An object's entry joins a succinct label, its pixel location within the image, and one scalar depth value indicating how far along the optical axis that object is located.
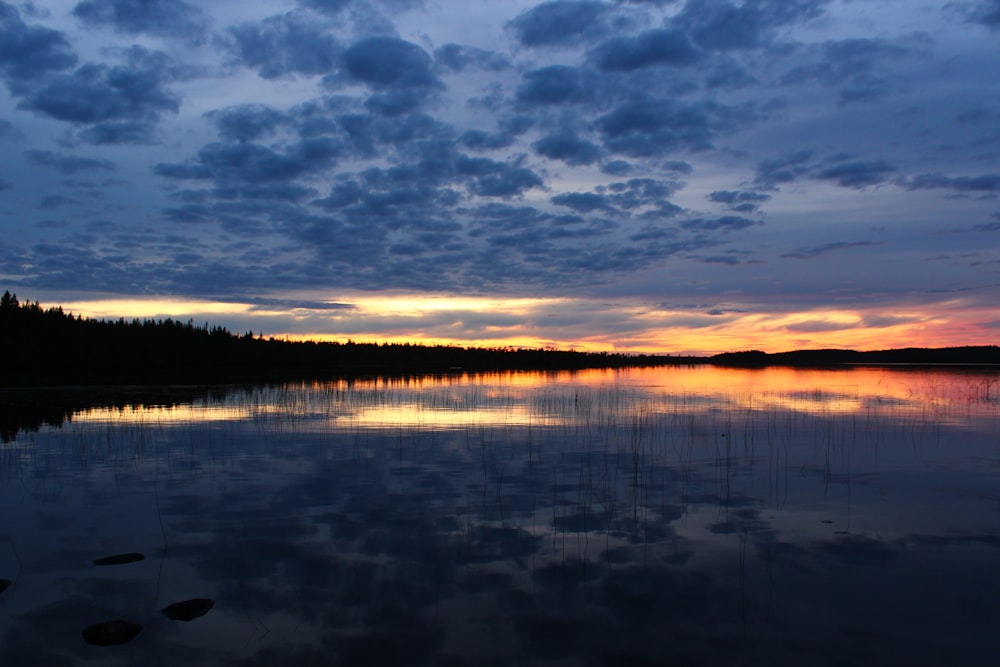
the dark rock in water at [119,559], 9.58
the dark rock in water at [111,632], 7.18
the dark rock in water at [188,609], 7.78
